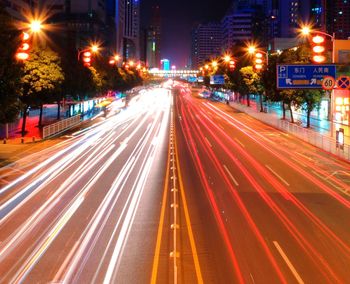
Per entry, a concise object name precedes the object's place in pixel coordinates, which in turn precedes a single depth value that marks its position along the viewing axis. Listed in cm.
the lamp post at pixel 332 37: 3649
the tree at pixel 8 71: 2969
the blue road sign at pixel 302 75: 3666
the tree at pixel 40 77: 4347
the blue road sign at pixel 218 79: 10713
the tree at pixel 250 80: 7169
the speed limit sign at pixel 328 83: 3503
